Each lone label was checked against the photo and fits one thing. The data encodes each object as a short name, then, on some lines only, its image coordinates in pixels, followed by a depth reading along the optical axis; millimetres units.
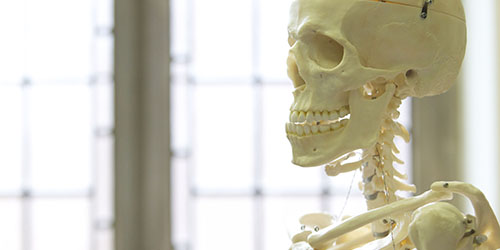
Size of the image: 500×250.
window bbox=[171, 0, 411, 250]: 2337
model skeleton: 1658
